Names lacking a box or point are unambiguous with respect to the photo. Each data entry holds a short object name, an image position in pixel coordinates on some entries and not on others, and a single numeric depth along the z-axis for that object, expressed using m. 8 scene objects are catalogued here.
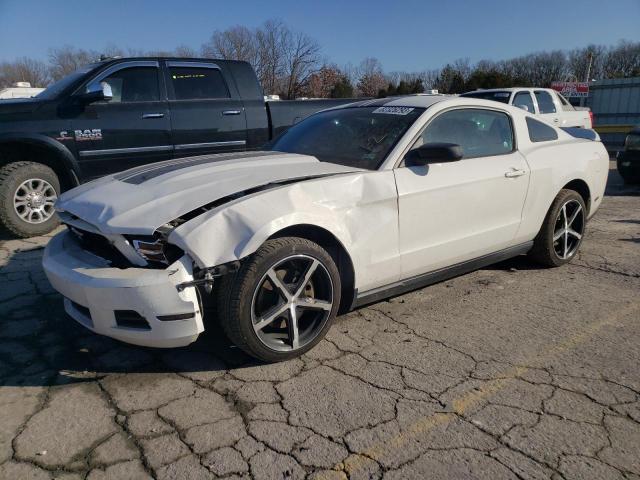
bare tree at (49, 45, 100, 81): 48.12
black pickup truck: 5.59
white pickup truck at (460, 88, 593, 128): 11.27
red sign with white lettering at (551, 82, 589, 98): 22.34
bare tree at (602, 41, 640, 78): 56.12
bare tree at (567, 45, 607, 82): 56.81
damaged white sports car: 2.61
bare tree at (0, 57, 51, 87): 51.74
